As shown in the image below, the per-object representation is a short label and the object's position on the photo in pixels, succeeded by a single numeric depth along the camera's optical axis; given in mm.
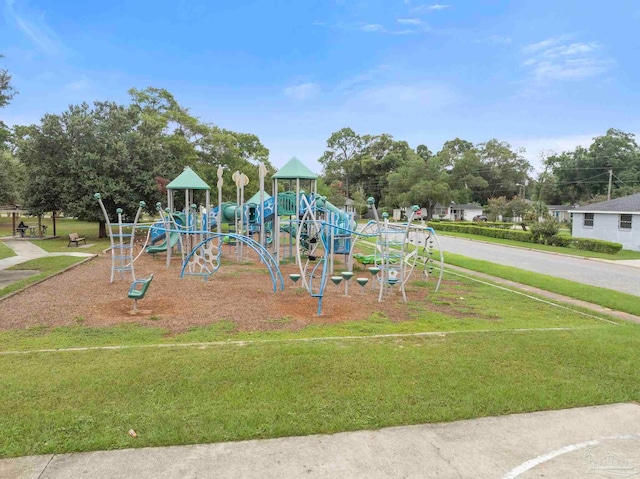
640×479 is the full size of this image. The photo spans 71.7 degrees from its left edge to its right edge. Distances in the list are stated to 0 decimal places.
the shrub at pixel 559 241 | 28203
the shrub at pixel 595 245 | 24609
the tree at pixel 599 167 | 59438
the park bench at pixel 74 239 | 21991
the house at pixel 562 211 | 62506
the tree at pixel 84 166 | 23875
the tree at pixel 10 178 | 27480
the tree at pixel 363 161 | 77062
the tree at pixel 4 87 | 13602
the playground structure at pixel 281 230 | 11399
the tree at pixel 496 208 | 57844
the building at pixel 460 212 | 70812
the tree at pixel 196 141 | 30953
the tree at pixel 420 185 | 57656
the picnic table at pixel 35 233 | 26992
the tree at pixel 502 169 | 76812
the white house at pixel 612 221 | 26812
